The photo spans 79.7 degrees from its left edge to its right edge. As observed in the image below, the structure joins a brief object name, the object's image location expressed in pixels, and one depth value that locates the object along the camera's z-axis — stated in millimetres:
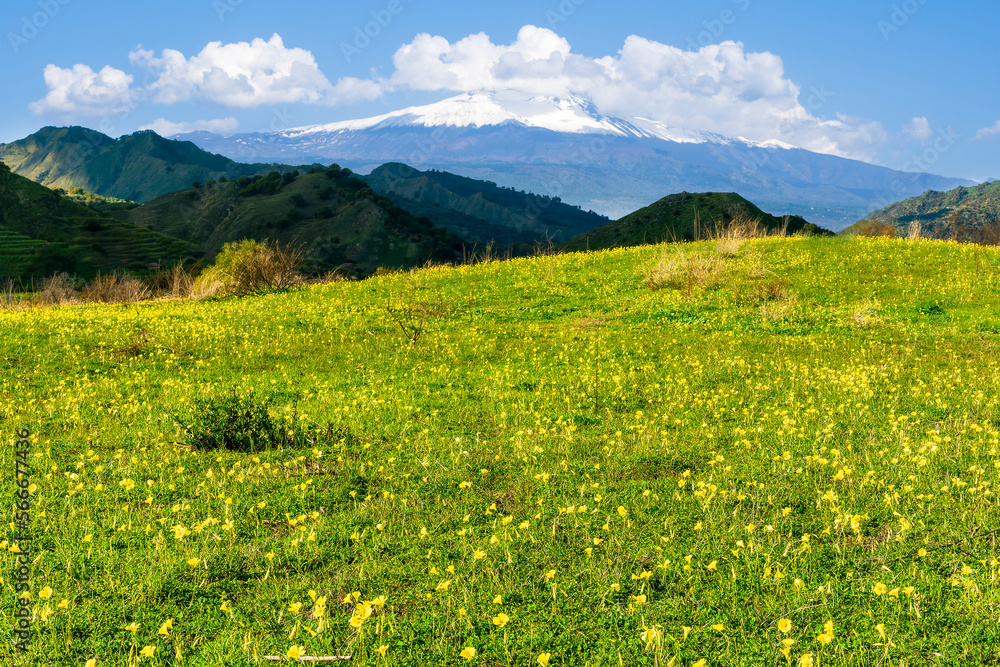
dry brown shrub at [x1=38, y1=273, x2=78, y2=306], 26766
